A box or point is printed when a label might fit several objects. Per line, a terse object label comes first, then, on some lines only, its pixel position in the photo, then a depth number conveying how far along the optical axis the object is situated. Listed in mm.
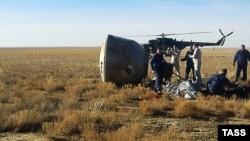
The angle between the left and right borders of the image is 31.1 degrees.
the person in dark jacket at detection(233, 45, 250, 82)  20516
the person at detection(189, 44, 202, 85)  19081
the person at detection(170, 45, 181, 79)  21203
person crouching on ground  15205
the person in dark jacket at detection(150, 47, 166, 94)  17609
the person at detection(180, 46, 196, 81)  20188
